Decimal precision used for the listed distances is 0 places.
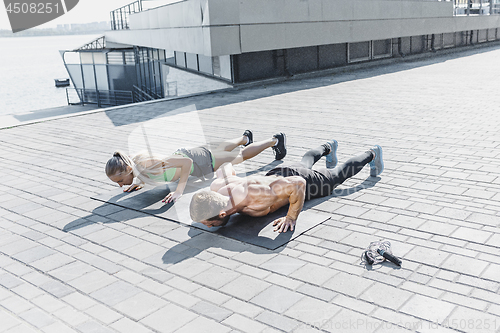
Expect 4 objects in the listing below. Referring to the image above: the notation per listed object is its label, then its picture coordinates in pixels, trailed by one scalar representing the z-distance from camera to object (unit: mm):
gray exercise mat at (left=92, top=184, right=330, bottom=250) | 4961
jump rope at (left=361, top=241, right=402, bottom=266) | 4262
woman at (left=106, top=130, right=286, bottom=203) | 5802
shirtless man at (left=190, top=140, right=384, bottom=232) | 4754
